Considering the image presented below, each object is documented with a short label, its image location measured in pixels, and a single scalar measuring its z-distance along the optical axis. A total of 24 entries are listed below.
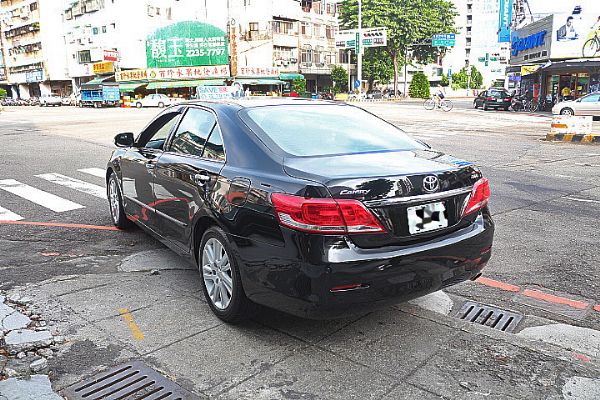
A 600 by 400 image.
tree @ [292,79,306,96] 60.20
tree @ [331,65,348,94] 67.94
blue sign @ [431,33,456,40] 57.62
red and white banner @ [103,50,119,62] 61.42
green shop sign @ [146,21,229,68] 62.53
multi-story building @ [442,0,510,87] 95.75
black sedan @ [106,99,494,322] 3.07
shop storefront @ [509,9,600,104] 31.67
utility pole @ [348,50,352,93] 69.25
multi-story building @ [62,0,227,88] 63.75
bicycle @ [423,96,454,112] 36.88
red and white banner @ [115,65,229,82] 59.22
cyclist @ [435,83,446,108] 37.91
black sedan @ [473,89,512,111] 36.03
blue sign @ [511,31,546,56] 34.75
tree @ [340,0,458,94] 60.59
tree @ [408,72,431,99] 67.31
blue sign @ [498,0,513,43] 48.56
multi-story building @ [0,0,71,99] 75.62
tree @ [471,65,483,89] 96.81
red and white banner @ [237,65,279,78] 58.78
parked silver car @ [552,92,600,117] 25.58
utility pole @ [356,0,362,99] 52.48
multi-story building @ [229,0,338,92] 61.56
